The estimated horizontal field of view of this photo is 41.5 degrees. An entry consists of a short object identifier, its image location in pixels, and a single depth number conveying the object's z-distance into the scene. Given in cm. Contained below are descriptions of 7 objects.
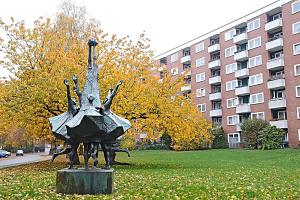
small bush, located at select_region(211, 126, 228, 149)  5578
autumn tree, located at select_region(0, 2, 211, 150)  2181
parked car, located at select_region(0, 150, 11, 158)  6238
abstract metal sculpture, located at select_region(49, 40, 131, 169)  1084
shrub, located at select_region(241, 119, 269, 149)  4569
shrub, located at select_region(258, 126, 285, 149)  4372
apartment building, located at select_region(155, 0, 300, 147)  4647
